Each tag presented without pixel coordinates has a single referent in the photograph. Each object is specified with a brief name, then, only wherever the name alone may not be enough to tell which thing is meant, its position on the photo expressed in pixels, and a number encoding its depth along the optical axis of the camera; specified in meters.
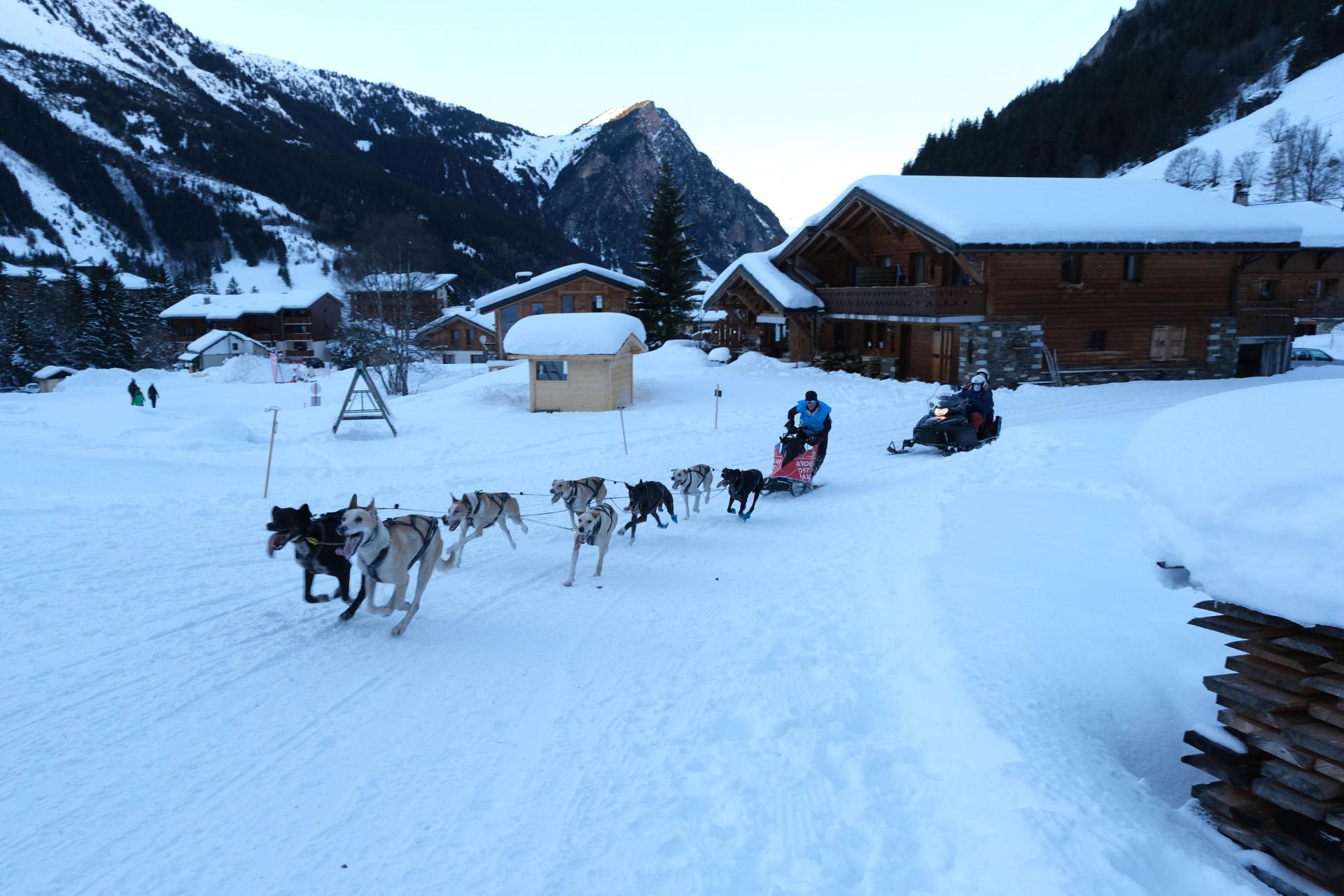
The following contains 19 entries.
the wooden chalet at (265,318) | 72.75
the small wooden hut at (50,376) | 40.75
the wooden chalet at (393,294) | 36.41
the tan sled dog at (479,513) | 8.21
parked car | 29.54
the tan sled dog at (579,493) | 9.38
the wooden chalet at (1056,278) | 24.14
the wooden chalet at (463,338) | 62.78
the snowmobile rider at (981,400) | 15.32
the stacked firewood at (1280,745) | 3.38
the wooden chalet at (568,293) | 44.44
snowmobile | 14.98
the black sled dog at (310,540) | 6.09
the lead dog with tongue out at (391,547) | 5.98
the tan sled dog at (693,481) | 10.85
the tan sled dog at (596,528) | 7.94
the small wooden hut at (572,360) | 22.38
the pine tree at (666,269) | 36.41
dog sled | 12.55
